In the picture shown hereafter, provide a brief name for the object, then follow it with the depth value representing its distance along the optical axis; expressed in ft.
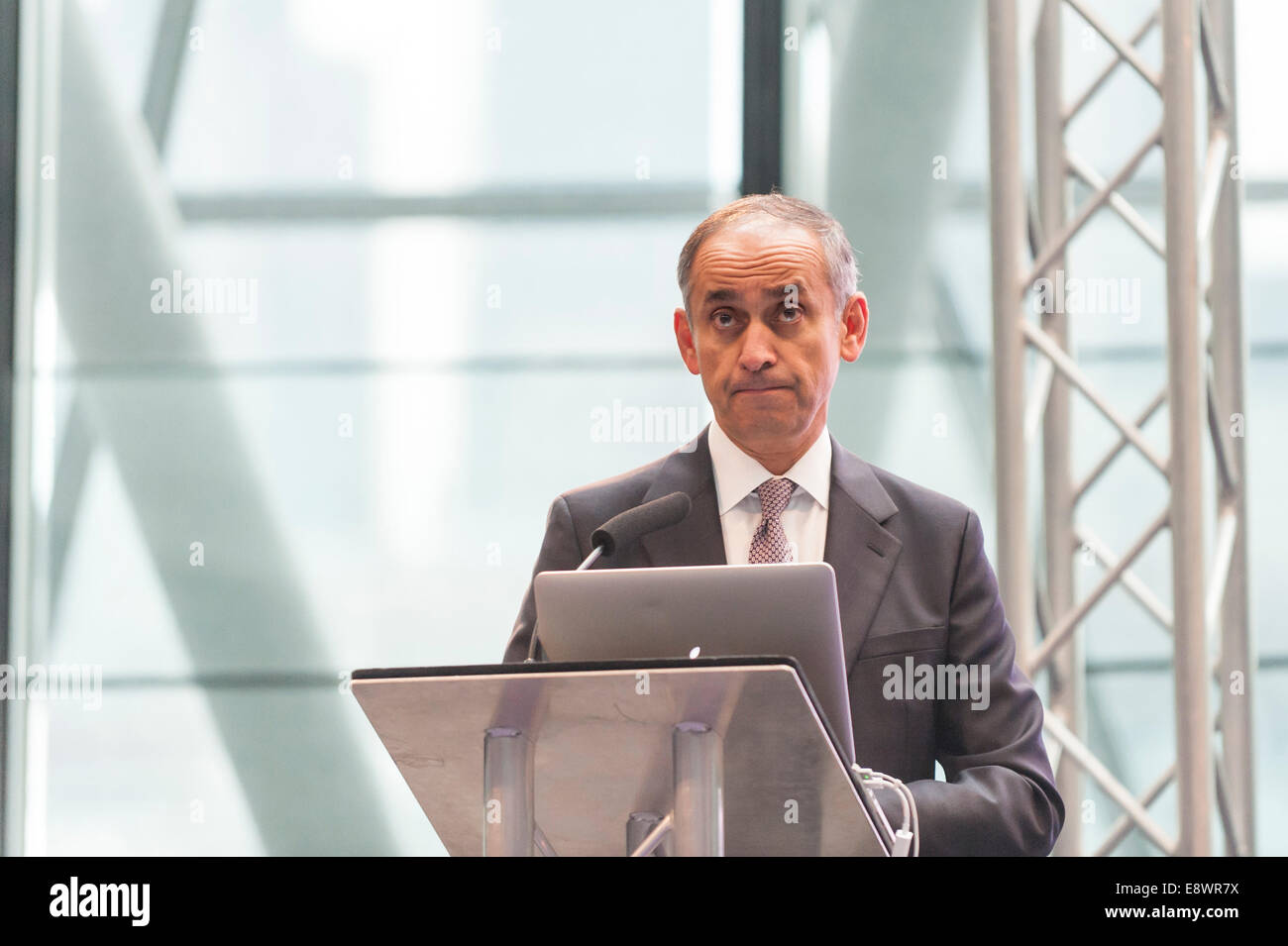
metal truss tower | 21.11
